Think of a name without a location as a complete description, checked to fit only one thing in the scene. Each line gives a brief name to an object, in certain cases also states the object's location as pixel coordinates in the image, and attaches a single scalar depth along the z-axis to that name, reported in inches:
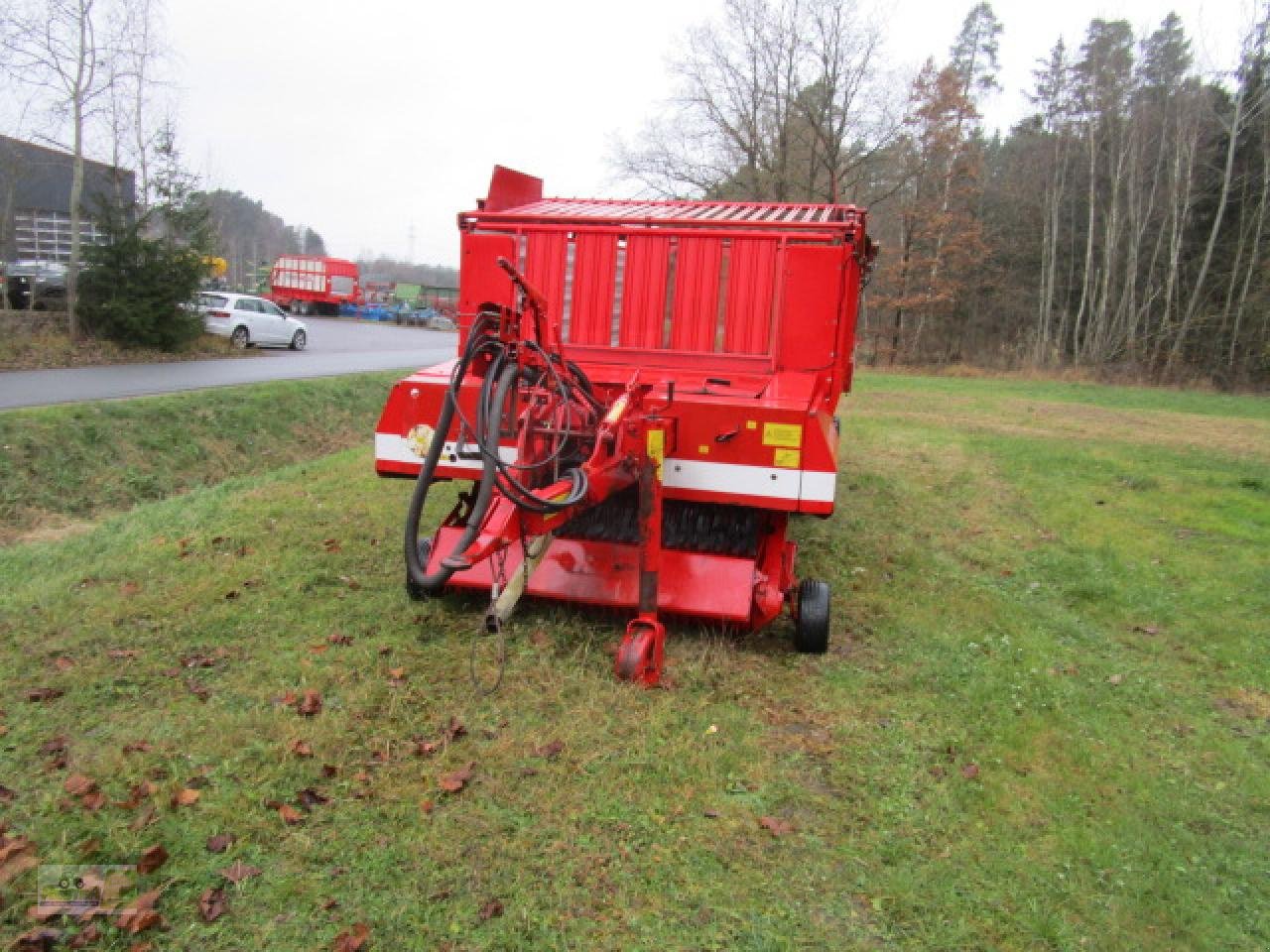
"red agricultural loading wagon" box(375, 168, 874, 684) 151.6
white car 880.9
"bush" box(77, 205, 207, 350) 734.5
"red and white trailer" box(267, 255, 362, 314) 1667.1
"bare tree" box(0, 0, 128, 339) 689.0
